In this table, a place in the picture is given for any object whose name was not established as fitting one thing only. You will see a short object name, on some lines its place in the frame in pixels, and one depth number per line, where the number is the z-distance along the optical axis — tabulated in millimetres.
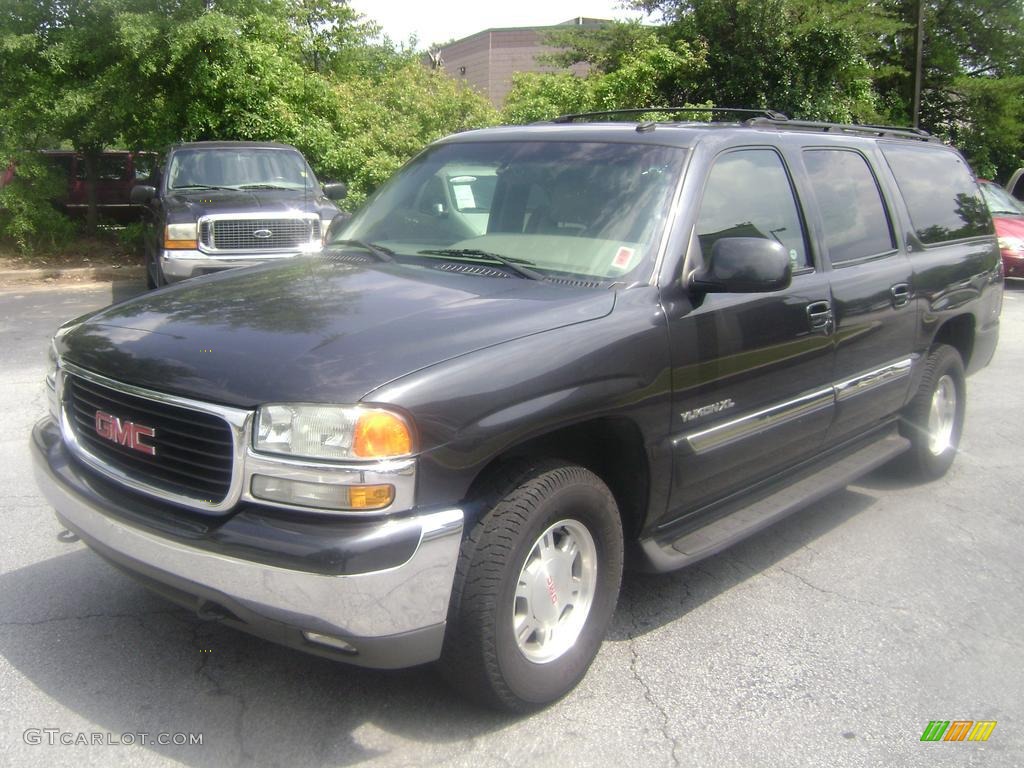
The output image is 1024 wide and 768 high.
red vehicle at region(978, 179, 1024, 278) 14508
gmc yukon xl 2680
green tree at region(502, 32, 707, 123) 17531
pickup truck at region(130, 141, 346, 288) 10289
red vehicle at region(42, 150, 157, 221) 16578
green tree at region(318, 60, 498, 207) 15414
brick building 47500
